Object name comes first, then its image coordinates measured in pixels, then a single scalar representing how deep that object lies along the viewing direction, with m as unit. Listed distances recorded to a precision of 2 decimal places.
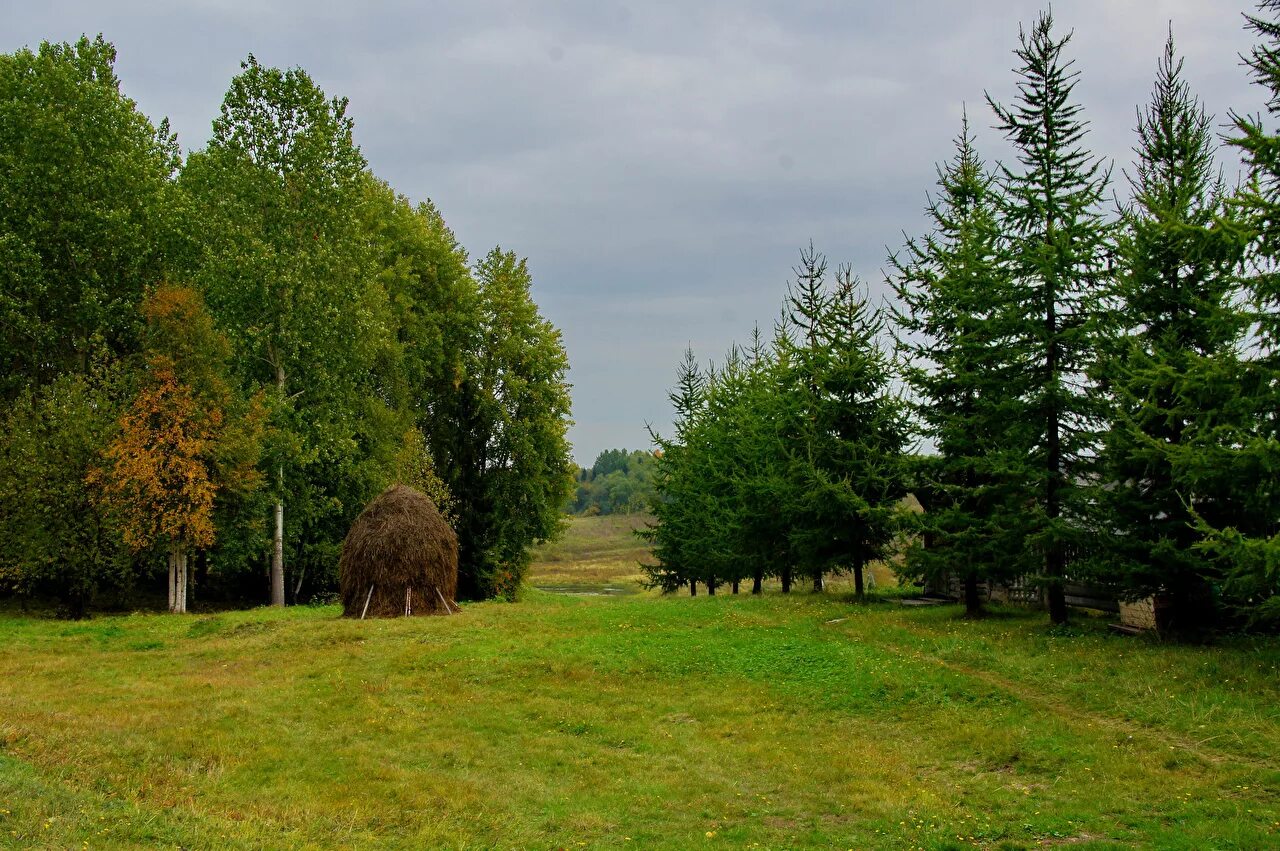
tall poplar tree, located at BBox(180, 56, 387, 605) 32.75
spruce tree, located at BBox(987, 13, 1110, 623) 20.56
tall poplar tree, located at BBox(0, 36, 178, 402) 30.19
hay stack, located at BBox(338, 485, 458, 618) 26.94
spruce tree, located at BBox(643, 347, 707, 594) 40.22
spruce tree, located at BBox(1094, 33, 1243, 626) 17.03
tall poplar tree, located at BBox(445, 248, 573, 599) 44.28
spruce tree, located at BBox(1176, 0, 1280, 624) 13.17
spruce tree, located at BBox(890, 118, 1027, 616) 21.42
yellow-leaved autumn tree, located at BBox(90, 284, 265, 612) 27.84
